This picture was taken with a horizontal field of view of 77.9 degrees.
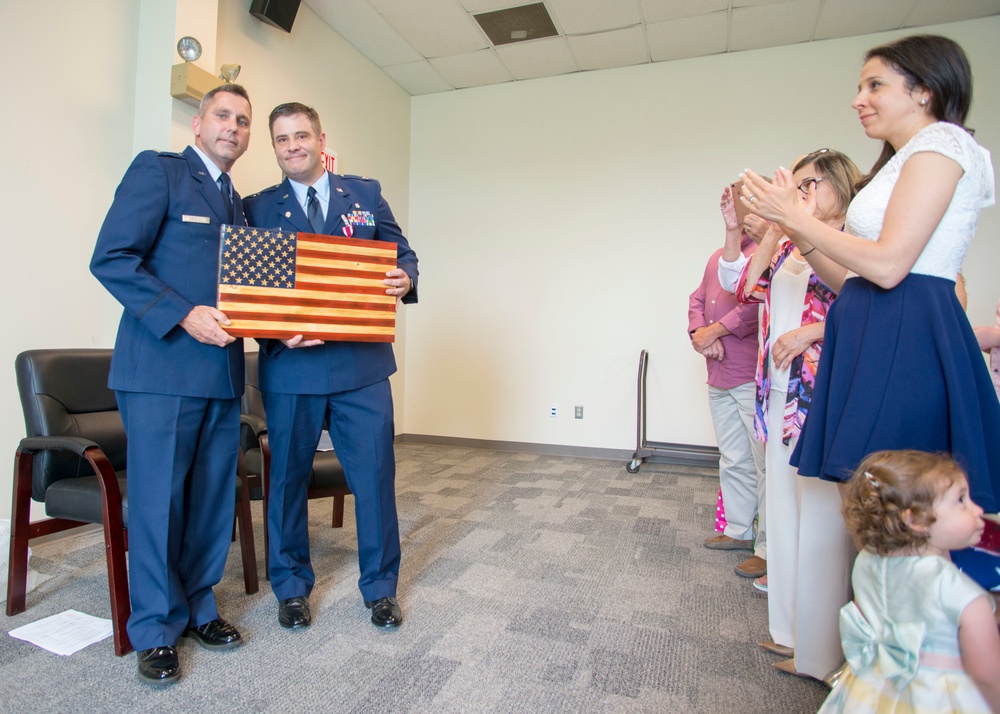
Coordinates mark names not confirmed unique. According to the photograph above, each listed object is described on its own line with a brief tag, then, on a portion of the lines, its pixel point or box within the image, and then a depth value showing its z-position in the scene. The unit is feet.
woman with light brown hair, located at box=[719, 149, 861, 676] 5.32
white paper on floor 6.09
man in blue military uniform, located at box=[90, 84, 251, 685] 5.57
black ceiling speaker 12.29
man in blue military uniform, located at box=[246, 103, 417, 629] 6.55
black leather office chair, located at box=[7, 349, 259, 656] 6.00
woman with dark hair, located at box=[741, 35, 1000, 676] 3.67
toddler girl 3.27
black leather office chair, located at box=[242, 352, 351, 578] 7.82
